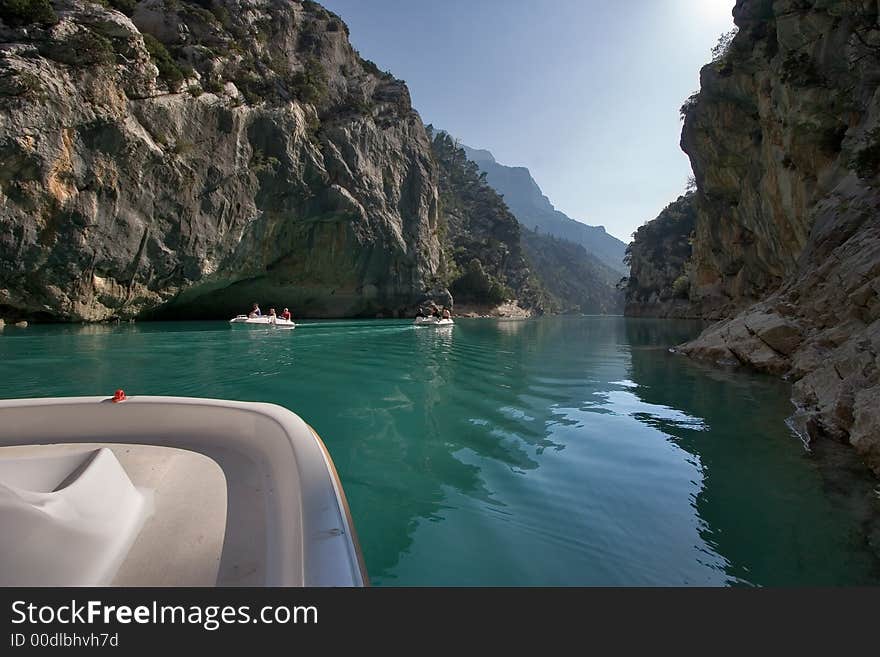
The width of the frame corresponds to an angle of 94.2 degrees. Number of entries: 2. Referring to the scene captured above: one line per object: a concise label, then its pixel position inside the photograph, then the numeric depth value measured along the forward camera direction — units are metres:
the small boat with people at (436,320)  25.50
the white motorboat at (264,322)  20.42
